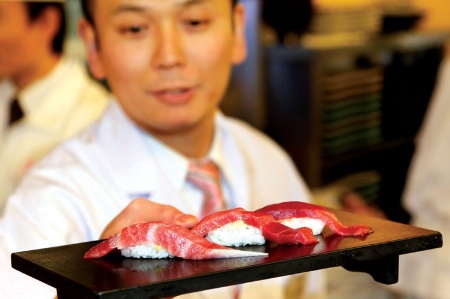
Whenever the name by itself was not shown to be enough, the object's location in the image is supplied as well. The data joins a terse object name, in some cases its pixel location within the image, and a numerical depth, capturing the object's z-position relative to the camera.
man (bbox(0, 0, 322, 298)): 1.21
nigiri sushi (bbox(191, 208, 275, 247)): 0.93
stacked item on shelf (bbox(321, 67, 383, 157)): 2.68
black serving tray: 0.83
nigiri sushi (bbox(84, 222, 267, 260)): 0.90
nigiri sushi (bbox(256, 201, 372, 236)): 0.95
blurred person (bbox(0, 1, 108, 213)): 1.81
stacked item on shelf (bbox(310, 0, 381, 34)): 2.78
